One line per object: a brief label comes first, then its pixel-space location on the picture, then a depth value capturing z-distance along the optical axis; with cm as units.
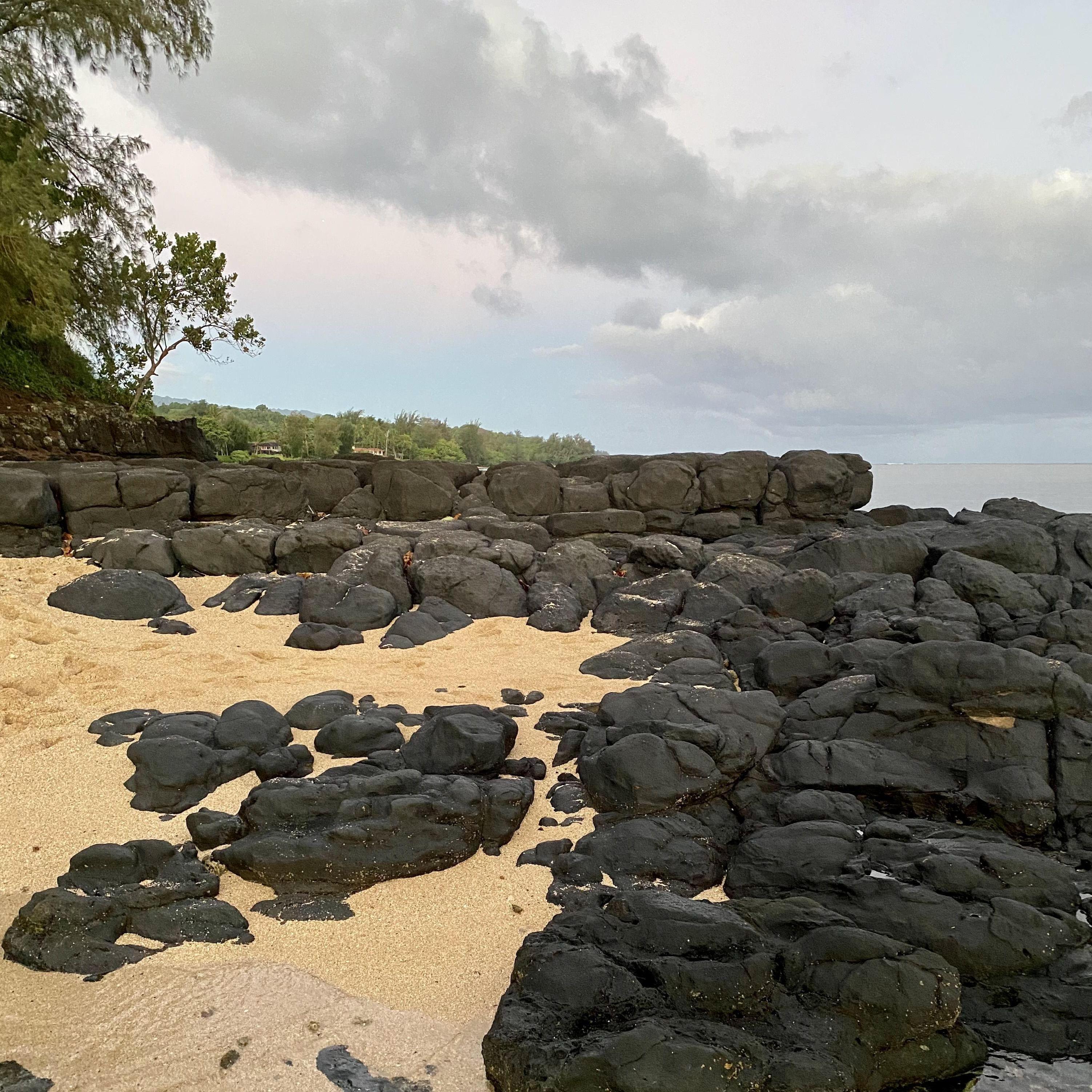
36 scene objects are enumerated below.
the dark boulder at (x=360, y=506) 1171
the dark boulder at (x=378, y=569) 848
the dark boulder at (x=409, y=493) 1195
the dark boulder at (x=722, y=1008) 232
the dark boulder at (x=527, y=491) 1230
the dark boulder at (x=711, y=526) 1230
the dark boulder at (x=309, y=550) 945
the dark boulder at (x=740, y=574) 877
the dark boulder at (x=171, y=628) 722
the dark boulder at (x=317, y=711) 503
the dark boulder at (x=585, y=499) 1233
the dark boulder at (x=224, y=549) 929
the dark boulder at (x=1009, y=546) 945
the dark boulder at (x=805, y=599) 771
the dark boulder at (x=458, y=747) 439
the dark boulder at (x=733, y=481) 1255
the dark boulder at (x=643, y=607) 796
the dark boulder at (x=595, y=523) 1147
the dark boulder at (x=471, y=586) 837
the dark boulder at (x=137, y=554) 910
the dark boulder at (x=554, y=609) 796
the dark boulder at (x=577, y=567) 898
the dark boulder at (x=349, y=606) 764
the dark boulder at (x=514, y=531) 1057
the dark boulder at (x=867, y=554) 901
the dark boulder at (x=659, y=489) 1233
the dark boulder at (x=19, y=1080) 236
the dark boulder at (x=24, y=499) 922
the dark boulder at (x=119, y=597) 757
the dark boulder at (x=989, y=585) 786
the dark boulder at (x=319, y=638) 703
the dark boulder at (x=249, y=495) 1067
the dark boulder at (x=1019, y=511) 1163
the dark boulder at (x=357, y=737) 467
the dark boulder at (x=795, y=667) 588
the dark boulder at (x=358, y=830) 354
